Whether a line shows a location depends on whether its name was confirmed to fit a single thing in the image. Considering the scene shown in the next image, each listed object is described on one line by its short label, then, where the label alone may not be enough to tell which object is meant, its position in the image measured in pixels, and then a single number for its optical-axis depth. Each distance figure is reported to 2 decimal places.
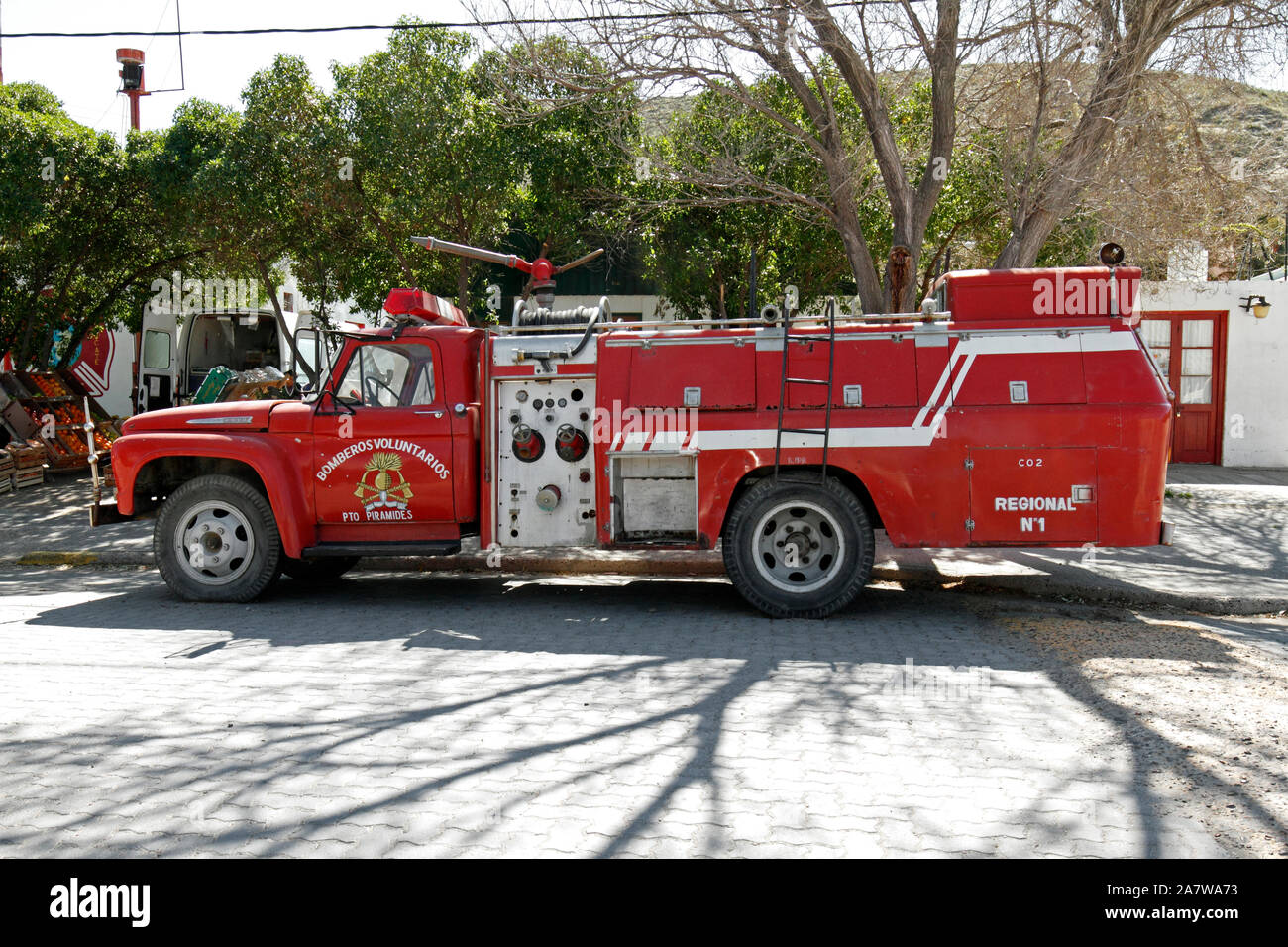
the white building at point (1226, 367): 18.03
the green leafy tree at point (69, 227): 15.66
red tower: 31.06
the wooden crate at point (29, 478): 15.39
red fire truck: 7.68
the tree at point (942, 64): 10.77
